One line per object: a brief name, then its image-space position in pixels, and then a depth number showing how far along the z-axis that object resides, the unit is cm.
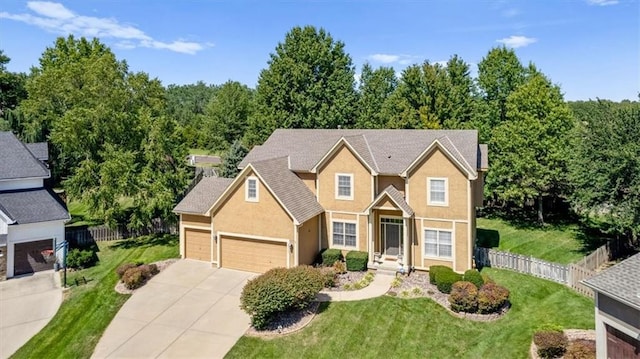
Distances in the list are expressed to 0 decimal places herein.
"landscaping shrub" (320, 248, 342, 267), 2297
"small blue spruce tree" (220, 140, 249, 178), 4150
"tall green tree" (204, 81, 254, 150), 6244
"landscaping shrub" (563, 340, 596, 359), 1320
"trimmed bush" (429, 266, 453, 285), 2036
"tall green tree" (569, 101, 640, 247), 2141
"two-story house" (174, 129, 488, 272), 2172
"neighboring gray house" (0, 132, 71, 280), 2320
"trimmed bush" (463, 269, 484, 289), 1919
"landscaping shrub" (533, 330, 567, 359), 1371
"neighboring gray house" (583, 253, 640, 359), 1188
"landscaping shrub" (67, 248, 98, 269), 2412
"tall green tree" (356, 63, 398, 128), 4731
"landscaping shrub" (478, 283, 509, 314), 1731
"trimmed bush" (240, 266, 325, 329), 1633
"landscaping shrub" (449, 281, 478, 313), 1748
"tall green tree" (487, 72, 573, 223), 3033
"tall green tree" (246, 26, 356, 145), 4450
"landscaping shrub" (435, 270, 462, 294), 1925
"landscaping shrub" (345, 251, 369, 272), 2230
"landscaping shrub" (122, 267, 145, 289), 2048
